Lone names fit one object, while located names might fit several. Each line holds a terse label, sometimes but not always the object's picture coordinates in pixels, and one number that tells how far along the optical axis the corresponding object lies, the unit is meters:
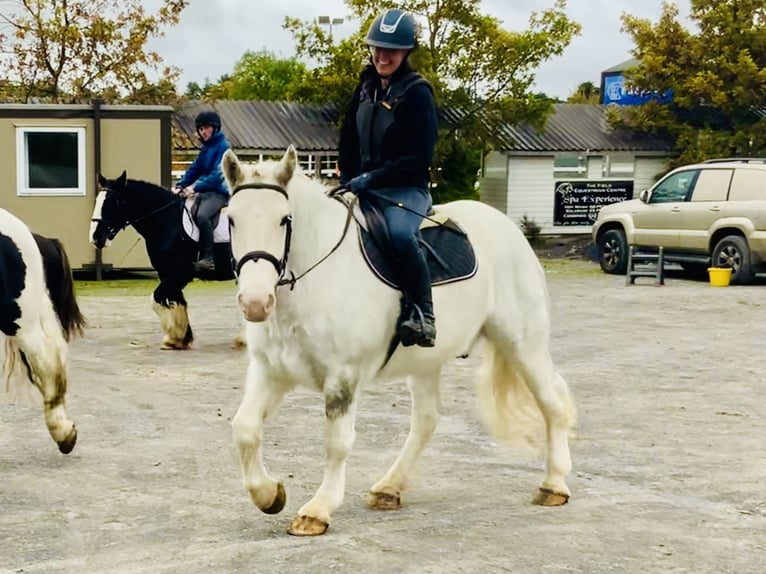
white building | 33.78
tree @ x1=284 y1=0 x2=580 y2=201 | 30.47
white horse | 5.22
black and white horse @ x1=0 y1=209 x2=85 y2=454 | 7.32
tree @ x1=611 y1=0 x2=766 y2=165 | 31.69
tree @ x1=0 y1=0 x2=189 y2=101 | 27.98
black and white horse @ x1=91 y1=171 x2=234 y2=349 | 12.96
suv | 20.22
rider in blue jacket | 12.73
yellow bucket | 20.38
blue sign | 34.09
